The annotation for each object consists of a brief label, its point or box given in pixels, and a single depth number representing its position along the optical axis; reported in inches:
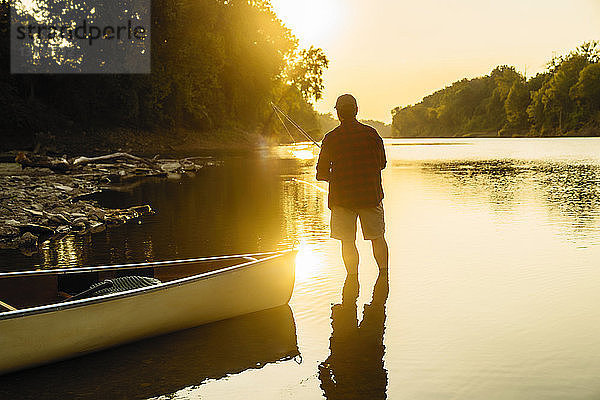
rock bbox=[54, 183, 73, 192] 754.0
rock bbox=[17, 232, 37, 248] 437.1
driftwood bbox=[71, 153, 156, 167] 1207.2
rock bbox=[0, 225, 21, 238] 451.9
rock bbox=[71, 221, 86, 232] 498.0
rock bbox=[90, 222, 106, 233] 494.2
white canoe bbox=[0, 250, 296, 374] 199.2
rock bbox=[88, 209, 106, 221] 534.1
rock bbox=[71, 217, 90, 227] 508.8
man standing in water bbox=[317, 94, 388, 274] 293.0
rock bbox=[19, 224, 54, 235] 472.1
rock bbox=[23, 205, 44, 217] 516.4
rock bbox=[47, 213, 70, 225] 509.0
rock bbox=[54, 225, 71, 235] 484.4
